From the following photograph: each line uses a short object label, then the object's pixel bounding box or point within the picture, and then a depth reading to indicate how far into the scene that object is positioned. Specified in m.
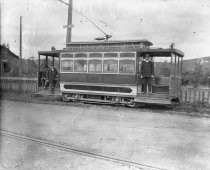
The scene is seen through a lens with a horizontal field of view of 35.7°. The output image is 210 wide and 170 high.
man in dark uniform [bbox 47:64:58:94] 16.62
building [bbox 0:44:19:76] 35.78
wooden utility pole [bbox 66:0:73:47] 17.92
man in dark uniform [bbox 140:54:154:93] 13.42
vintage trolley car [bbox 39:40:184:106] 13.56
